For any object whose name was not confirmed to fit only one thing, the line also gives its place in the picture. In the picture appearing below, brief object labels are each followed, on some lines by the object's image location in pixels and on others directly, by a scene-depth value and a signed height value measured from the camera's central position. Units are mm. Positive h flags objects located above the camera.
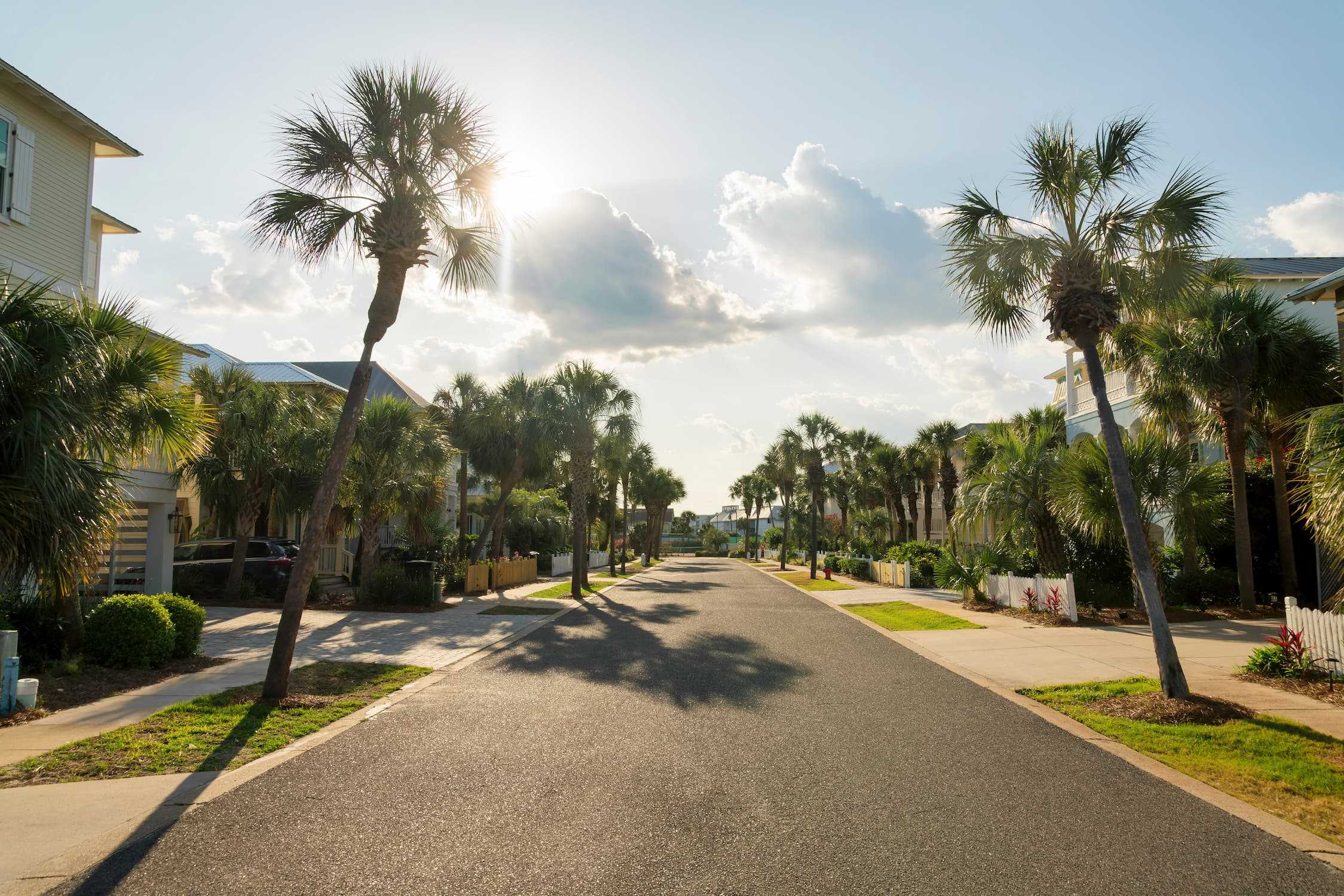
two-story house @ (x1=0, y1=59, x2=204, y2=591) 13656 +5900
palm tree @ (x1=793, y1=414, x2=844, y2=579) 44531 +4374
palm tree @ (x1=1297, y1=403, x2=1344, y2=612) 8453 +601
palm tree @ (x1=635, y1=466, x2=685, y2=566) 71938 +2717
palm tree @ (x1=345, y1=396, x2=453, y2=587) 23188 +1629
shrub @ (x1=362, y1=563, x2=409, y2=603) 21172 -1648
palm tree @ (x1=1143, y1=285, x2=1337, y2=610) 17094 +3599
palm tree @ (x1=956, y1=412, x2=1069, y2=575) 20484 +827
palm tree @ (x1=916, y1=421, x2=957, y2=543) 39219 +3938
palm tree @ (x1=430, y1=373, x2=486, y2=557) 30859 +4367
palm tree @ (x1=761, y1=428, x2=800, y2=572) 45281 +3791
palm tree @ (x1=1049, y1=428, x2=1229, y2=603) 17656 +916
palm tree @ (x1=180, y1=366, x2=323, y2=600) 20391 +1913
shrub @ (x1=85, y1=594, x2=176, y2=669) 10602 -1463
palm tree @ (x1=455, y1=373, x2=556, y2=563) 30141 +3355
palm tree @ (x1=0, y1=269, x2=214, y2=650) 8492 +1114
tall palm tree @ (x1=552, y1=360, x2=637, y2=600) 30000 +4064
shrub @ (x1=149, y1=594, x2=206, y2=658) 11516 -1435
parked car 21812 -1092
